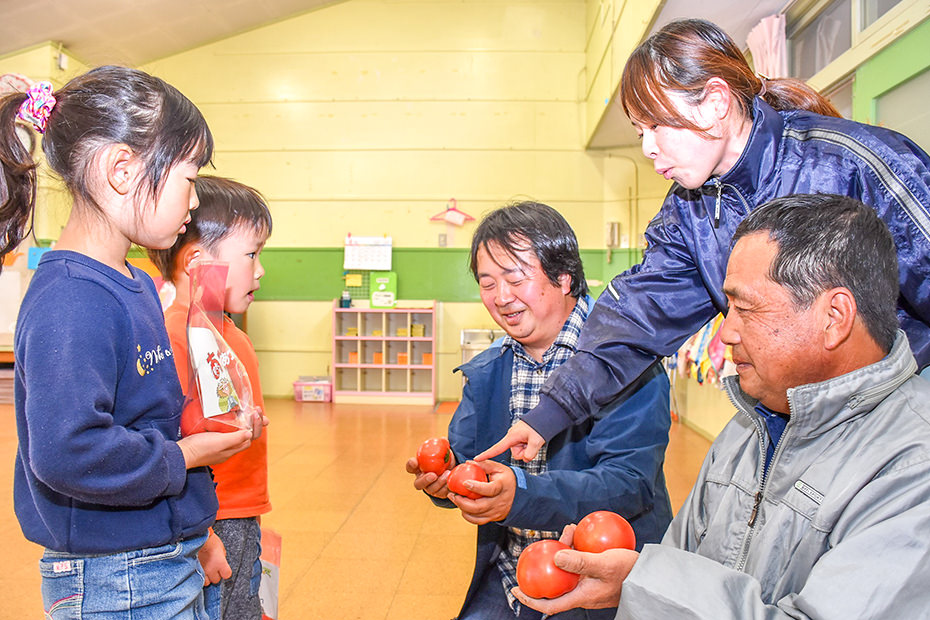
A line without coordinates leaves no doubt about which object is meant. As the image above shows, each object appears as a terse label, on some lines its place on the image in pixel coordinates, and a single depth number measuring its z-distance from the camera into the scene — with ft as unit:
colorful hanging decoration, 12.69
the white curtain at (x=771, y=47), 11.95
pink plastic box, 24.98
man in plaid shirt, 4.30
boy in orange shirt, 4.92
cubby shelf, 24.68
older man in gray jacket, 2.44
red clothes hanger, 25.36
